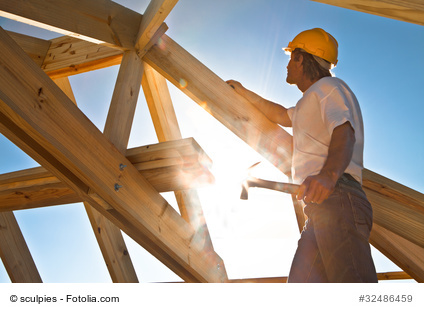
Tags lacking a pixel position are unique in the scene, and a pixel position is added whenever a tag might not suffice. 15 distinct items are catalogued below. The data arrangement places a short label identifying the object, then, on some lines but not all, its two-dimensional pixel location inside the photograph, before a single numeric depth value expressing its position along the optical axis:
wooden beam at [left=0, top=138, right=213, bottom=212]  1.96
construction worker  1.35
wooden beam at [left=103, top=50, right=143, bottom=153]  2.12
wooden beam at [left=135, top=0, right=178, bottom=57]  2.12
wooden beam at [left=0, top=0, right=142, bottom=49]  2.02
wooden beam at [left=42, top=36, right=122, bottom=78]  2.99
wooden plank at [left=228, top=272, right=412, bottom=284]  4.11
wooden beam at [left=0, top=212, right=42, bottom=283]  3.79
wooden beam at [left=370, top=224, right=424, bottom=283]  2.05
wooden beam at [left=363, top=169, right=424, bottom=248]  1.93
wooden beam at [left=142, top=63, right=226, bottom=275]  3.11
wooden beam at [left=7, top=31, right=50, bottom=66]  3.29
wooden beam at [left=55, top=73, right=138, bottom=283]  3.72
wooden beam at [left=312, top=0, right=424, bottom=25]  1.19
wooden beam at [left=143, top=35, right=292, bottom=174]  2.05
